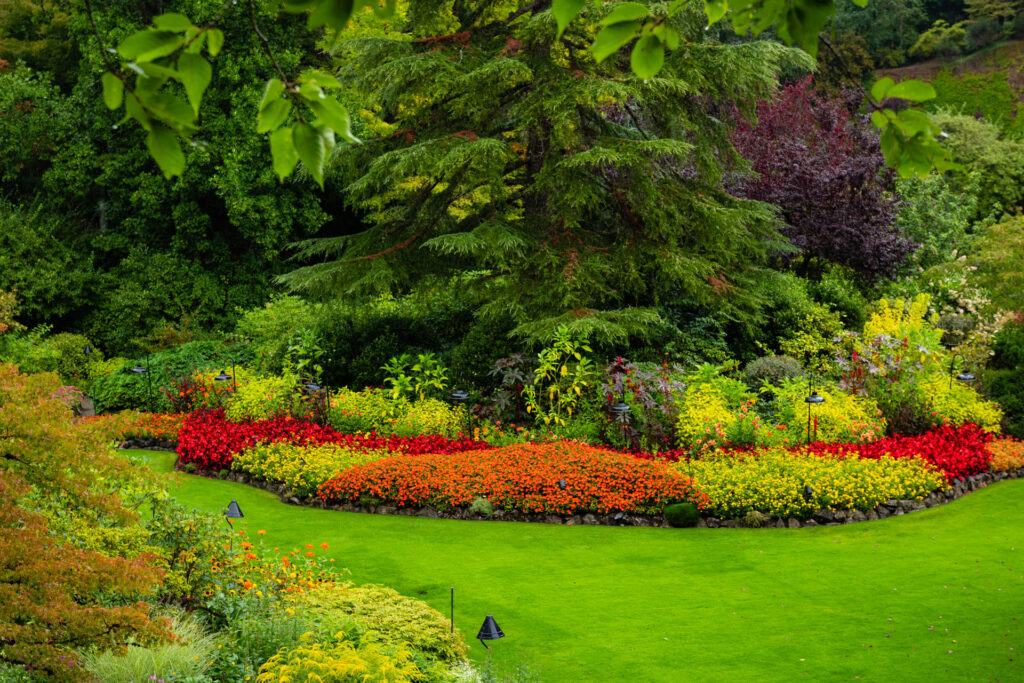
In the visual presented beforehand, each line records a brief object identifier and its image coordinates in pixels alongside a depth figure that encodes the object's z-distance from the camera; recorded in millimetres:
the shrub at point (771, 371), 14445
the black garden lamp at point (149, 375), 15691
